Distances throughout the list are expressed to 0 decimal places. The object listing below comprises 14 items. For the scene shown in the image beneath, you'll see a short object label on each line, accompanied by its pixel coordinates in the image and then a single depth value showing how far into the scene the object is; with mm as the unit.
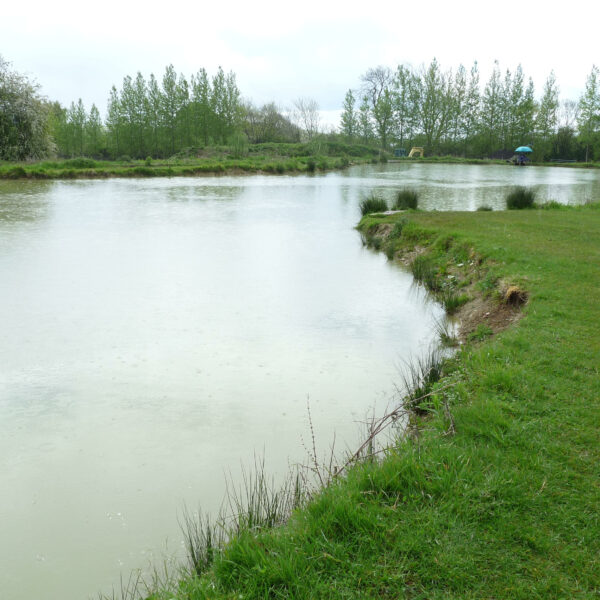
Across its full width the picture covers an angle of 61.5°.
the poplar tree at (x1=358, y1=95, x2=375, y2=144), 60406
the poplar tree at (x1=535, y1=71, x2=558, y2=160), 52375
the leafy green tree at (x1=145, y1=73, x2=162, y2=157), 42250
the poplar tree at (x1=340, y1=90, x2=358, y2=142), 59938
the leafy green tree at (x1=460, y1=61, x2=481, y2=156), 56281
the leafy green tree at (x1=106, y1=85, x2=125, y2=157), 42375
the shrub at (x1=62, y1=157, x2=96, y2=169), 26641
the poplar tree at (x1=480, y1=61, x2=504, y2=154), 54250
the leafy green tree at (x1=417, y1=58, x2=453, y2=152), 56531
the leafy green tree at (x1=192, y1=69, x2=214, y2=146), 42906
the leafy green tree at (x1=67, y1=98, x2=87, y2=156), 42781
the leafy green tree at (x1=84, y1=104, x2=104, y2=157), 43438
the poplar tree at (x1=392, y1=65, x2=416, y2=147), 57625
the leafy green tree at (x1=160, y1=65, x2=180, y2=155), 42469
